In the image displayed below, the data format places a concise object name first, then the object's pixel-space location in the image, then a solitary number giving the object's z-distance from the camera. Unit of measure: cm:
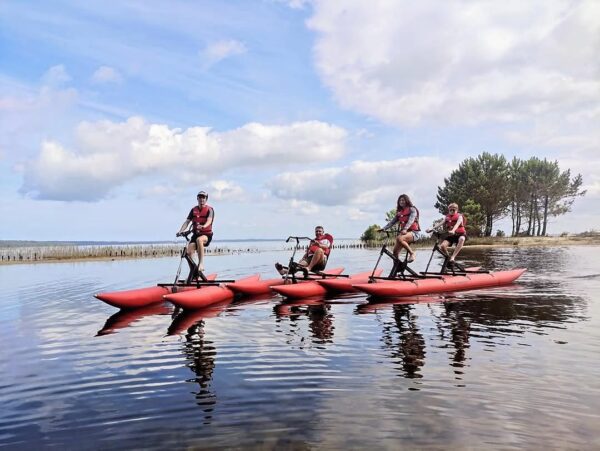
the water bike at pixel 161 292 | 1470
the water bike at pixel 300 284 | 1605
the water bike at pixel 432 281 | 1563
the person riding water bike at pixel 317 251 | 1777
